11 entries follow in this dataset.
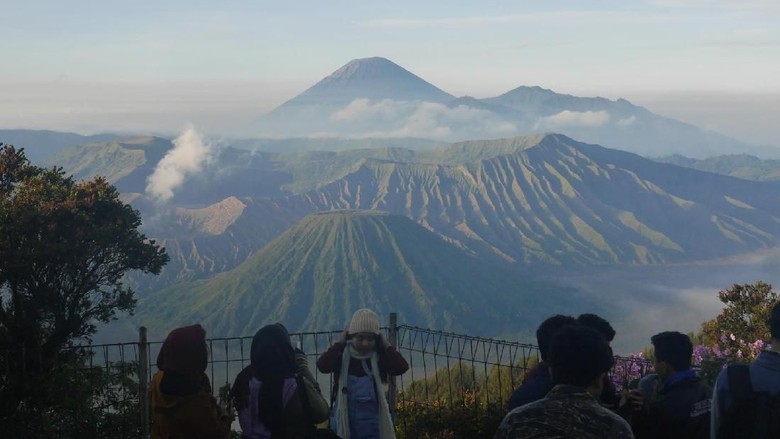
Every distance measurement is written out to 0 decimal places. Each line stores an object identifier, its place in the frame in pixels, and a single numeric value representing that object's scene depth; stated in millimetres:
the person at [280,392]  5719
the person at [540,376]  5035
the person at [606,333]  5227
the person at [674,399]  5484
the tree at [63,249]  15797
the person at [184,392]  5414
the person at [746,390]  5082
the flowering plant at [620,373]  9531
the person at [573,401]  3947
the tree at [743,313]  18453
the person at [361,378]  6613
